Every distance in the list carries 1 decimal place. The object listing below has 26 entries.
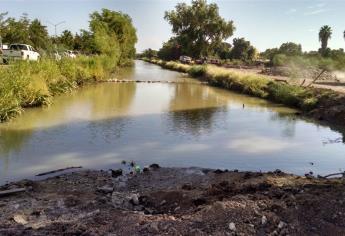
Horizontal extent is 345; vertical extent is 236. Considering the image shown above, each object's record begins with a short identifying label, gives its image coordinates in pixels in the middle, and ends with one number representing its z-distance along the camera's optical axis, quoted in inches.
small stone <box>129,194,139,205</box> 310.4
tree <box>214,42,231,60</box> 3826.5
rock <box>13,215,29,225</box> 266.2
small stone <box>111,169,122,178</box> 383.9
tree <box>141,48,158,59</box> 6663.9
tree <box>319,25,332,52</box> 3449.8
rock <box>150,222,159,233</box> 245.3
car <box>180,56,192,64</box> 3274.6
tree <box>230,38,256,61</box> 3654.0
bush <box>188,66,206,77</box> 2030.0
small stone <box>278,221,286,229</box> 254.3
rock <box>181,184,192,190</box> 337.4
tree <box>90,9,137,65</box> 1892.2
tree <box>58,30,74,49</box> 2879.9
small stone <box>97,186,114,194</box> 335.3
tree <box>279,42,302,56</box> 2774.1
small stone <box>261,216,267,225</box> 257.3
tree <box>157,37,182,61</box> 4314.7
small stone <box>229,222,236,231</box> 247.4
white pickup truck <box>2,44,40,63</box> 1320.1
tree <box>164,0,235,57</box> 3326.8
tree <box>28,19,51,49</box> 2308.3
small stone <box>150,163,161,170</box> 410.7
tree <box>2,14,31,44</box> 1995.6
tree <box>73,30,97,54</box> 1915.1
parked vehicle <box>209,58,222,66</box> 2979.3
